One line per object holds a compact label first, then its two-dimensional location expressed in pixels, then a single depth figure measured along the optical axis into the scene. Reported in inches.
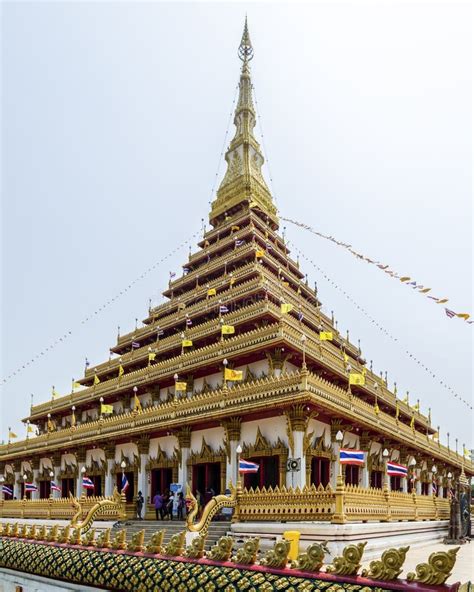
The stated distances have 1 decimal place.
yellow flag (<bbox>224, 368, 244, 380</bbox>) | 1005.8
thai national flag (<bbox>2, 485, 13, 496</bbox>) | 1529.3
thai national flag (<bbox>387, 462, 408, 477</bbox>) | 925.2
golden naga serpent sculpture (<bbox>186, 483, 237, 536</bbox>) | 597.6
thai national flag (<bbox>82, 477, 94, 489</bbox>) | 1194.1
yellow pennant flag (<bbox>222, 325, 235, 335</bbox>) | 1135.0
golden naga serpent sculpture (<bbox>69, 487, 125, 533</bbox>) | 909.0
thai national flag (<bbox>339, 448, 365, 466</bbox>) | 769.6
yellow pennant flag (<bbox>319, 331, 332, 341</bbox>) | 1157.4
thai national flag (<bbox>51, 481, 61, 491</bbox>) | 1336.1
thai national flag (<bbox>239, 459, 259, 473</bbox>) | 824.3
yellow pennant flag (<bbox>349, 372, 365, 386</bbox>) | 1107.3
